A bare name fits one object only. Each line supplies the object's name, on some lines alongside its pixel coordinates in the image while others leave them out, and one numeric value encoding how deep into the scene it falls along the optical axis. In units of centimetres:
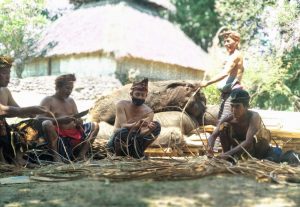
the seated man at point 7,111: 421
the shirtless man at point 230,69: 549
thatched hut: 1653
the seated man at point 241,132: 425
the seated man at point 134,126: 482
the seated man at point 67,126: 470
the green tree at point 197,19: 2300
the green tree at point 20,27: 1873
